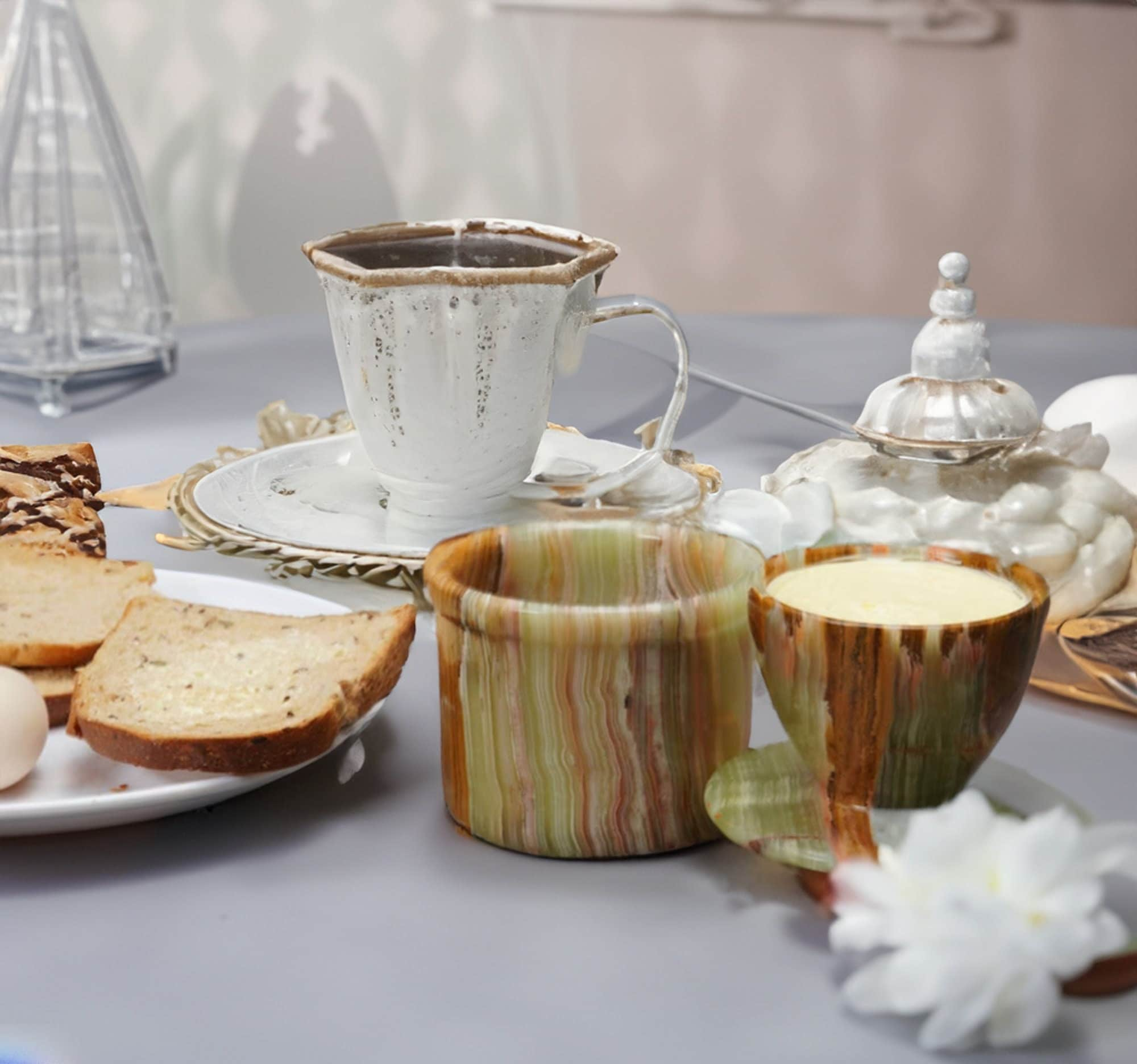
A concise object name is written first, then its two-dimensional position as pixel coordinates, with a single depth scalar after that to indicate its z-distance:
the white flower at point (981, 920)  0.53
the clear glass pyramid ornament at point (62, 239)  1.21
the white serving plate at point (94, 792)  0.59
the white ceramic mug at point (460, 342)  0.74
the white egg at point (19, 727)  0.60
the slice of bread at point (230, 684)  0.61
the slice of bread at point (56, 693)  0.65
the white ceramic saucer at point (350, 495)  0.76
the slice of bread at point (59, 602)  0.67
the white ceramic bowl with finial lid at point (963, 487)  0.71
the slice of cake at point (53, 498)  0.76
